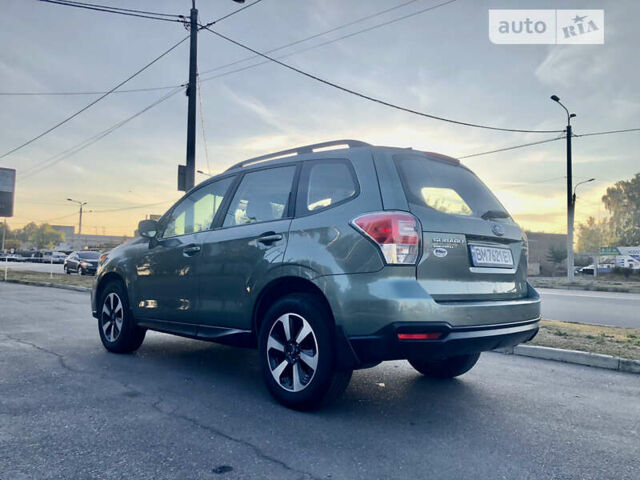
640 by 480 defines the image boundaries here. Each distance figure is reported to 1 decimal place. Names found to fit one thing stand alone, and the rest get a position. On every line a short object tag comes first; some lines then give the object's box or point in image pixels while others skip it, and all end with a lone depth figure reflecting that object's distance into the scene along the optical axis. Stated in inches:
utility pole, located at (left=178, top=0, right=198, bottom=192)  491.8
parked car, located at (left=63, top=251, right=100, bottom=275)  1130.7
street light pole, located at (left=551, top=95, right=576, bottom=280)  923.8
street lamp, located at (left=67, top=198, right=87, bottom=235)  2711.4
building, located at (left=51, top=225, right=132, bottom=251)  5606.3
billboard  949.8
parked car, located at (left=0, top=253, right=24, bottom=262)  3012.1
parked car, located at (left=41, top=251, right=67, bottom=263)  2705.2
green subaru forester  120.1
